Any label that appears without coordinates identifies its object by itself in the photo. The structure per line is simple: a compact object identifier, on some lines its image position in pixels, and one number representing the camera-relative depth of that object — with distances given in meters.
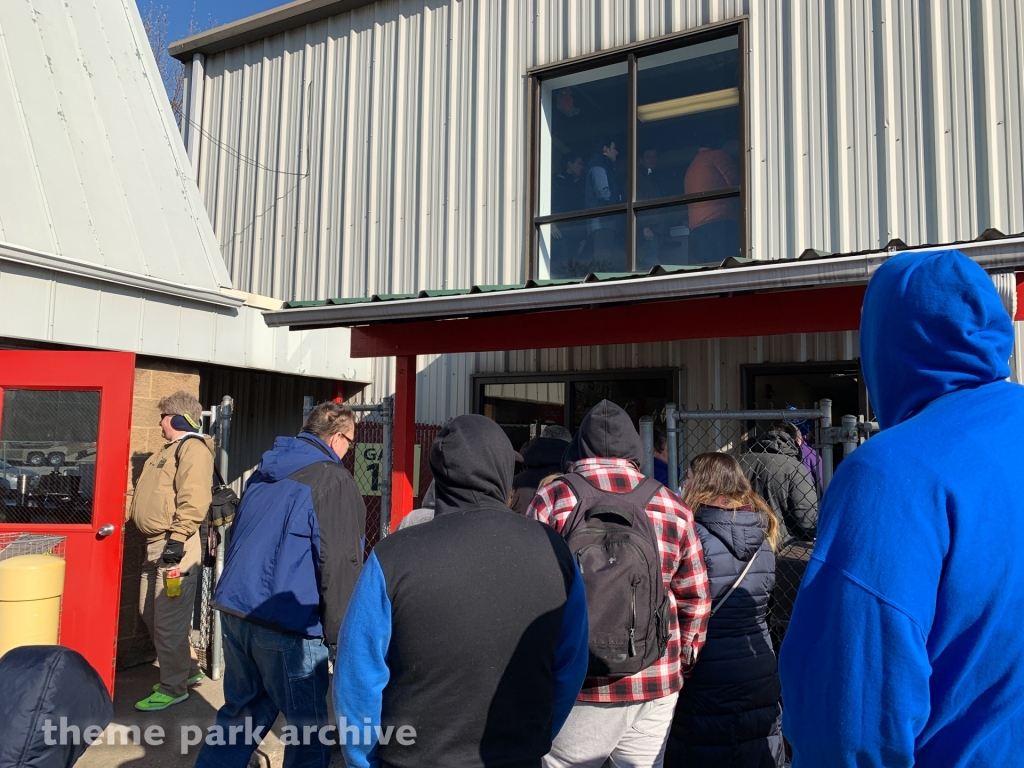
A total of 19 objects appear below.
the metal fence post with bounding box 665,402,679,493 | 4.05
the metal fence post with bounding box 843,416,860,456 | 3.62
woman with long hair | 2.99
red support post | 5.52
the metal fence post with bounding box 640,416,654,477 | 4.13
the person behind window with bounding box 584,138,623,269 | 6.89
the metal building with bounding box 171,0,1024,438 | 5.71
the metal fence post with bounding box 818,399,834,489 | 3.77
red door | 4.85
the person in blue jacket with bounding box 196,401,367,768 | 3.33
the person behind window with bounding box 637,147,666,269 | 6.69
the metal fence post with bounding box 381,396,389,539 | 5.37
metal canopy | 3.68
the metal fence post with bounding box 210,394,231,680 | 5.51
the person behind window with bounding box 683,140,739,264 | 6.44
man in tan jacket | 5.14
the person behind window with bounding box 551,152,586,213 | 7.21
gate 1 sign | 6.64
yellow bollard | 4.29
